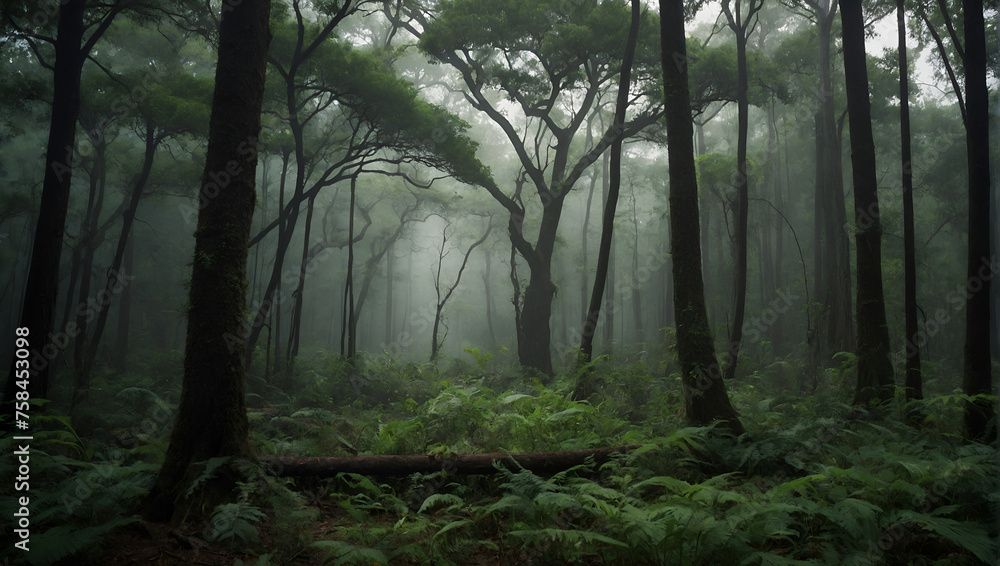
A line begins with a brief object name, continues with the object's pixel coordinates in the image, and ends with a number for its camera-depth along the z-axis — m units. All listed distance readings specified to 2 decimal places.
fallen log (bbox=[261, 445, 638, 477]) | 5.00
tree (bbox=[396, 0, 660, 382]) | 13.31
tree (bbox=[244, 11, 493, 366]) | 12.87
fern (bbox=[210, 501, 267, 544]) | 3.53
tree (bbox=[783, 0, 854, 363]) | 13.32
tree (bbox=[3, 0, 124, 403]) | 7.10
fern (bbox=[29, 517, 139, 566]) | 2.81
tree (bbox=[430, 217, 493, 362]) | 18.30
